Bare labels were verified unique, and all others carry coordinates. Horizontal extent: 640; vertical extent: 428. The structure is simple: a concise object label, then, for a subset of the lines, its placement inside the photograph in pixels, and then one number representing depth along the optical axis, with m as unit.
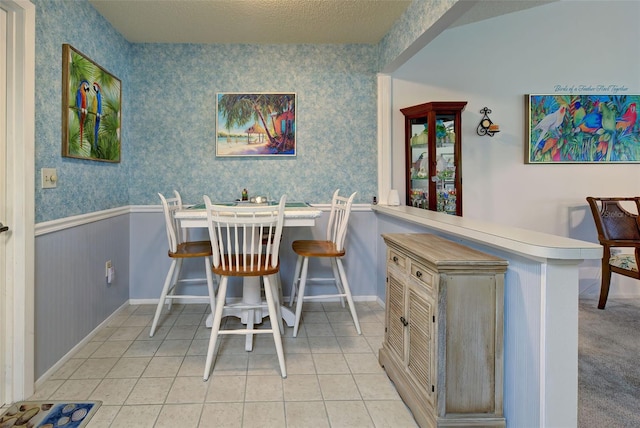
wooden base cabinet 1.41
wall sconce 3.27
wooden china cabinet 3.01
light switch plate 1.95
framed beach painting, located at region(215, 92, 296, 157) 3.19
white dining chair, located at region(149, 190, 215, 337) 2.48
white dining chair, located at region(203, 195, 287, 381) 1.92
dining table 2.23
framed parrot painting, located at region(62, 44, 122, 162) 2.17
